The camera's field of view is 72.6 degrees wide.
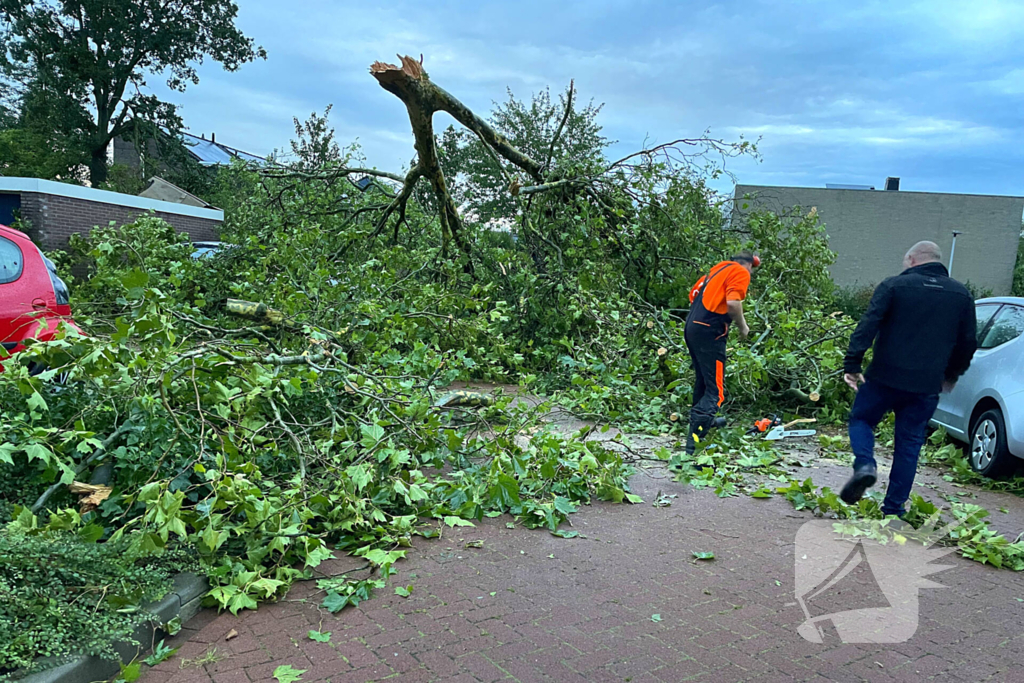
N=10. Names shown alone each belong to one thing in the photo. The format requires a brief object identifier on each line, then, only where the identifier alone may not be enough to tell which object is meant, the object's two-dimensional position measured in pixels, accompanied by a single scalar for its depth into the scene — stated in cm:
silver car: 565
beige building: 4234
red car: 549
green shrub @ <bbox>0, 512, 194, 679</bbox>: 254
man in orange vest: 605
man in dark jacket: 445
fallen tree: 371
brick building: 1533
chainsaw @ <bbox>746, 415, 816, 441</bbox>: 674
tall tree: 3180
